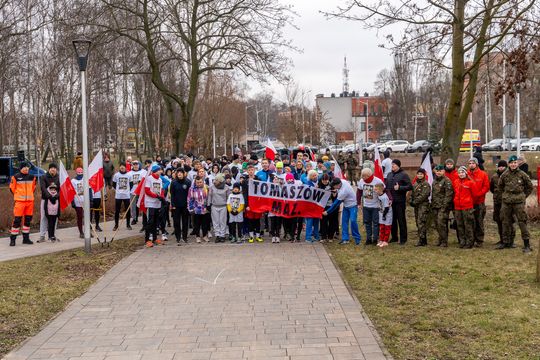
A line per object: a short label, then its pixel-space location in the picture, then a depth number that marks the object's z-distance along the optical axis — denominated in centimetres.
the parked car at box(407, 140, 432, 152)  6336
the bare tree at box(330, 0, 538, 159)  1353
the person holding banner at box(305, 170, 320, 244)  1403
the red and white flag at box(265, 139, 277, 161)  1771
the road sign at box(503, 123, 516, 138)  3222
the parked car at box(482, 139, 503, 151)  6134
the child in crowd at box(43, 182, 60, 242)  1402
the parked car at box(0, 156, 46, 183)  3288
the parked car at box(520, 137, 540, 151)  5775
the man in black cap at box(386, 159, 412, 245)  1291
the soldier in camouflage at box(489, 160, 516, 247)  1251
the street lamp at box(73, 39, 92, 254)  1260
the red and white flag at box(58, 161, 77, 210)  1402
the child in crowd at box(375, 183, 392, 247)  1289
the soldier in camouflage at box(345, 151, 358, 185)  2791
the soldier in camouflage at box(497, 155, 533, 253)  1176
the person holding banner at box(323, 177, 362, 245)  1338
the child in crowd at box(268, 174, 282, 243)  1393
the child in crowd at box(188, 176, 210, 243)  1374
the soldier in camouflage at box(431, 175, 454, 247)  1242
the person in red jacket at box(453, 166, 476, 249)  1225
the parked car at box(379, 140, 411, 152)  6574
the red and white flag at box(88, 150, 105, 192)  1399
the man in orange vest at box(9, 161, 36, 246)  1391
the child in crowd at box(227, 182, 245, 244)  1374
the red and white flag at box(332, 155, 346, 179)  1493
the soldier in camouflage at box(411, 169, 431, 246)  1281
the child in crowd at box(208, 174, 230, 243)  1379
